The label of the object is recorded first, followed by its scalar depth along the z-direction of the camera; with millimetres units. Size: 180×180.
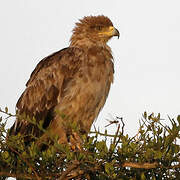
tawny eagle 14969
